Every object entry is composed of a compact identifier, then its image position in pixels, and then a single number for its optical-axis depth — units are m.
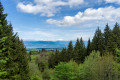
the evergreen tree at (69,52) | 41.19
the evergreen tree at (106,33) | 32.25
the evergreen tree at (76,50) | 39.09
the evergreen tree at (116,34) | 30.09
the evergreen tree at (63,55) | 43.31
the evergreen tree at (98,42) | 32.76
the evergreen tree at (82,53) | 39.78
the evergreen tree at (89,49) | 36.66
